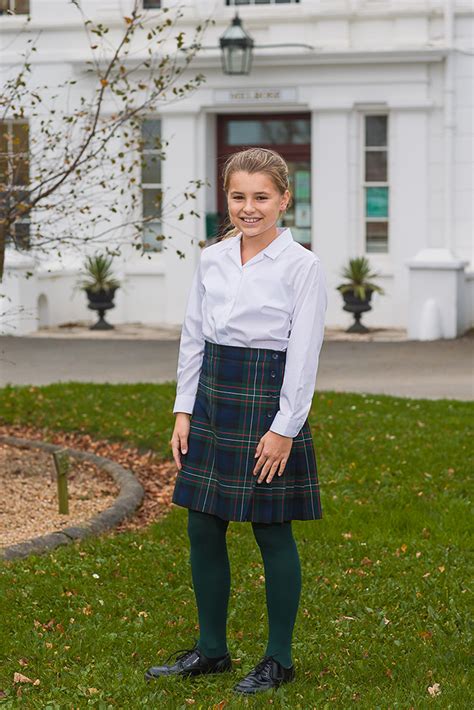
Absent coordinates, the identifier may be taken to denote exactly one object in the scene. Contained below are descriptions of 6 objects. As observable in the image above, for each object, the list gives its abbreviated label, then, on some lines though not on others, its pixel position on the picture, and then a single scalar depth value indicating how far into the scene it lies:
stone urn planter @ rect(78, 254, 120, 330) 23.45
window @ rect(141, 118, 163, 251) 23.94
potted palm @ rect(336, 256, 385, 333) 22.61
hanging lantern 22.42
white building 22.87
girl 5.80
